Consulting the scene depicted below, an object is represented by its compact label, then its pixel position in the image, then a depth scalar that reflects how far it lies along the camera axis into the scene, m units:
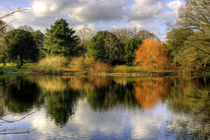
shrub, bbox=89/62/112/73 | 49.19
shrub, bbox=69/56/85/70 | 49.94
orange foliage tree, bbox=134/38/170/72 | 45.53
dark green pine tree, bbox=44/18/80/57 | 53.94
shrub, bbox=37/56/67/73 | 48.06
